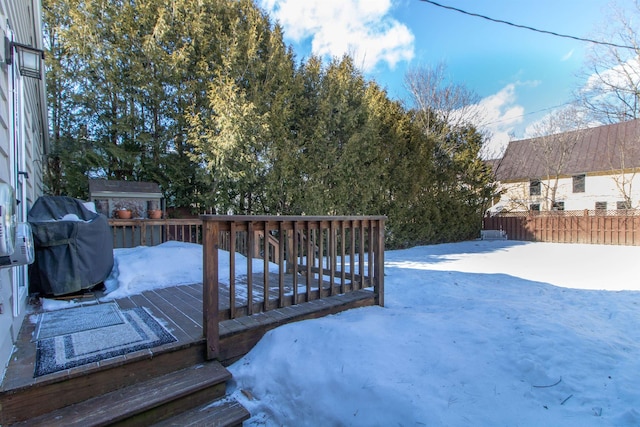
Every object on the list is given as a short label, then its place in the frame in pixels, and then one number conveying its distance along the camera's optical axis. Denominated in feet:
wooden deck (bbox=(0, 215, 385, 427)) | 5.20
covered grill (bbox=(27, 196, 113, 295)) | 9.67
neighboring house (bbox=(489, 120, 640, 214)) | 51.90
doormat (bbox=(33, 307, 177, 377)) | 5.71
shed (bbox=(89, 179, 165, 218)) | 18.28
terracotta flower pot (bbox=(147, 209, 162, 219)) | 19.49
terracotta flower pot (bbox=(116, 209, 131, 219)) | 18.30
